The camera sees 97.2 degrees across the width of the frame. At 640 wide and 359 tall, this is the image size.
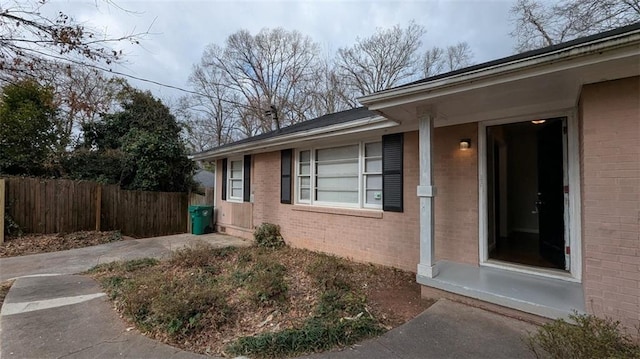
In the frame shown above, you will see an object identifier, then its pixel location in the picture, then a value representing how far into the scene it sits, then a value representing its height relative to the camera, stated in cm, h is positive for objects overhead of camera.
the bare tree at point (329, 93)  1983 +671
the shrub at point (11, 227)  734 -108
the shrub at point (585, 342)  181 -105
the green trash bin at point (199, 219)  938 -109
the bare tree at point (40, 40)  409 +224
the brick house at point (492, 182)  265 +8
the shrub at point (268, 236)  708 -129
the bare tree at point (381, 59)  1808 +850
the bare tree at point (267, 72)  2097 +874
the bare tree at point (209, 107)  2108 +619
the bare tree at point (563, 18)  1017 +707
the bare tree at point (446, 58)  1705 +799
